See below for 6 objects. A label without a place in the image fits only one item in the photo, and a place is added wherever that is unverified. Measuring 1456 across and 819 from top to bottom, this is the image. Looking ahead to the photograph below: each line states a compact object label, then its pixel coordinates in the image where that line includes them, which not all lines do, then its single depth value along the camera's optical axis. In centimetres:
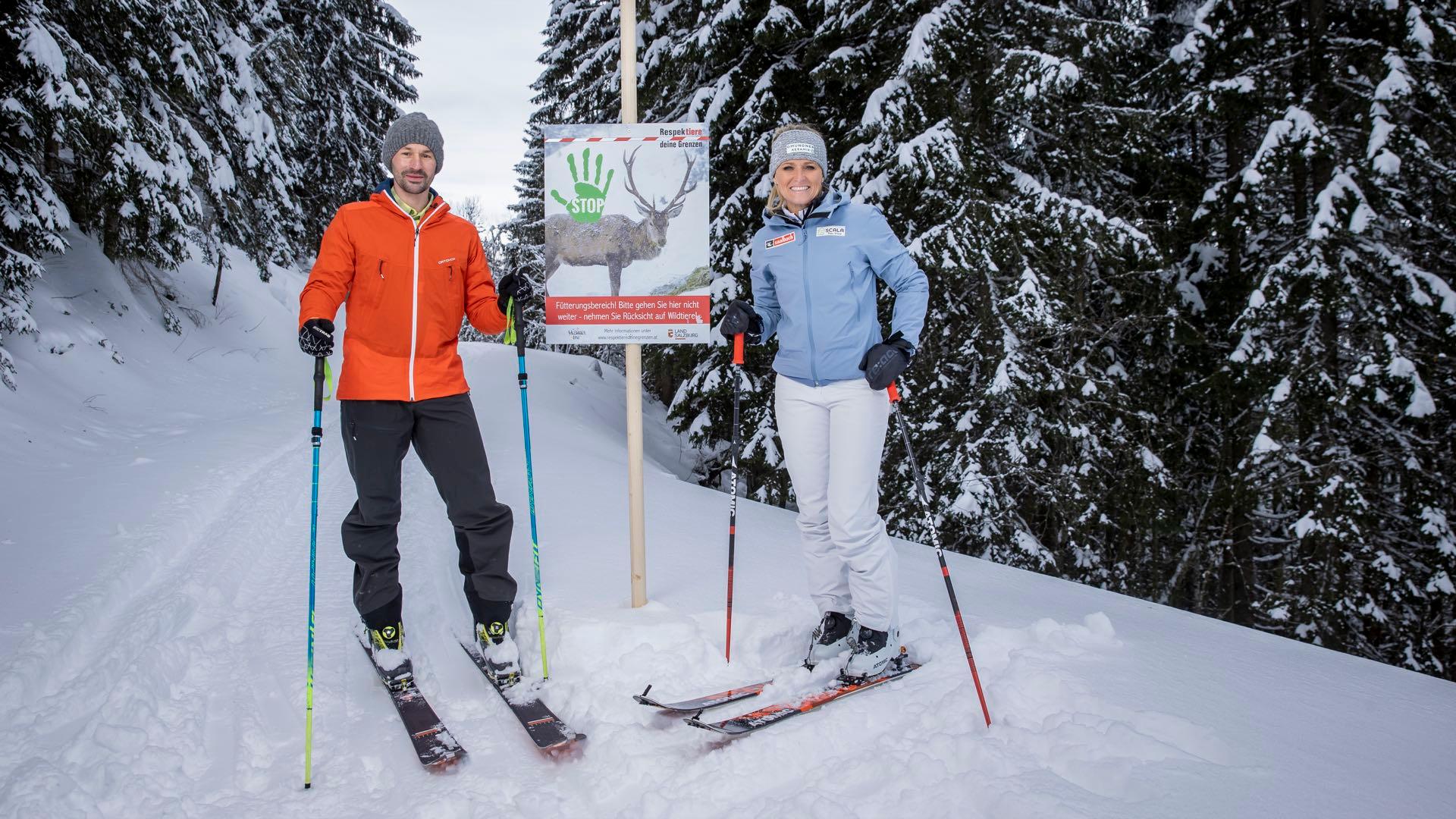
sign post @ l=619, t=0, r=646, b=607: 358
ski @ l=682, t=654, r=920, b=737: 260
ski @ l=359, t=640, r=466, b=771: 255
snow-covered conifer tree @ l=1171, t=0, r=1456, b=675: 721
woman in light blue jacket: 302
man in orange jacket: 304
